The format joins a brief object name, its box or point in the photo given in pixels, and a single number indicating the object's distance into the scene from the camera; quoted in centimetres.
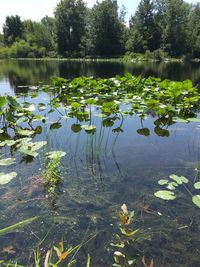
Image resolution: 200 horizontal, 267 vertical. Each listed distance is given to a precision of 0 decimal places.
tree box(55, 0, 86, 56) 2990
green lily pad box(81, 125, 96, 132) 305
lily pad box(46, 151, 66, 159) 235
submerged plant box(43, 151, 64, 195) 208
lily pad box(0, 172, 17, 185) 197
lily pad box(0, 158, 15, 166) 223
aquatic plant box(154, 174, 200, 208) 184
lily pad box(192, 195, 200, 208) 161
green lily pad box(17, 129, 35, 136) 299
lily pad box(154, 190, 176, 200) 182
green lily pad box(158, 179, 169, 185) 201
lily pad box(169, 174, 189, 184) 198
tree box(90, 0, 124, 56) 2833
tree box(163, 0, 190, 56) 2624
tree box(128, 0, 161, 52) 2717
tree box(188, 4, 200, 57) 2542
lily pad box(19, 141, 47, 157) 243
